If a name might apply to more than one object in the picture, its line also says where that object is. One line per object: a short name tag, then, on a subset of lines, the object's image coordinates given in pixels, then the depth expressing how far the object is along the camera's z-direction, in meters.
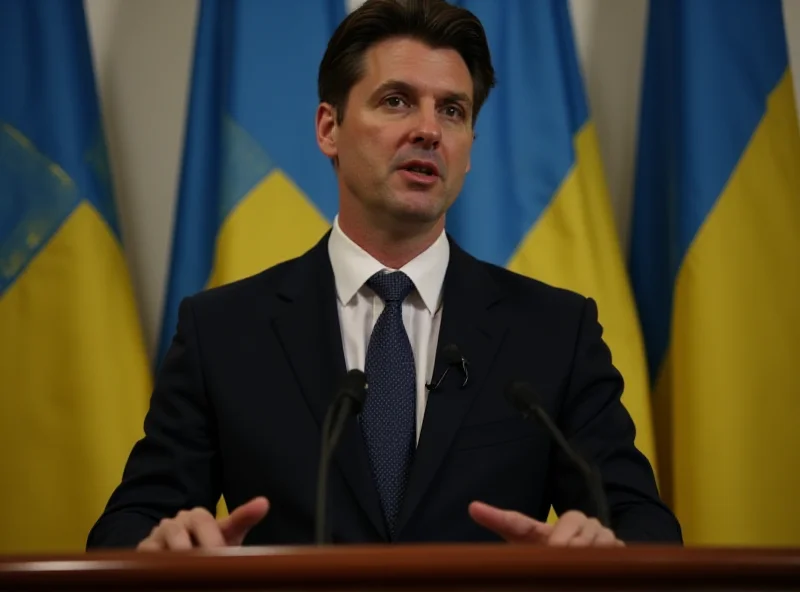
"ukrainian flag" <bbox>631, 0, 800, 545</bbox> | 3.62
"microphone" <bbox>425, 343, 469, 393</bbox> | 3.18
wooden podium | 2.51
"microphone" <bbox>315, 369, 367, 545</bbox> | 2.98
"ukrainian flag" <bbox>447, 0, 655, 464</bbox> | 3.70
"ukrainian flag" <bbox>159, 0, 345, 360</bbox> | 3.70
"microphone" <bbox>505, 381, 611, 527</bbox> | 3.01
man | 3.22
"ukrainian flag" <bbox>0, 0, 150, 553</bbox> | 3.60
